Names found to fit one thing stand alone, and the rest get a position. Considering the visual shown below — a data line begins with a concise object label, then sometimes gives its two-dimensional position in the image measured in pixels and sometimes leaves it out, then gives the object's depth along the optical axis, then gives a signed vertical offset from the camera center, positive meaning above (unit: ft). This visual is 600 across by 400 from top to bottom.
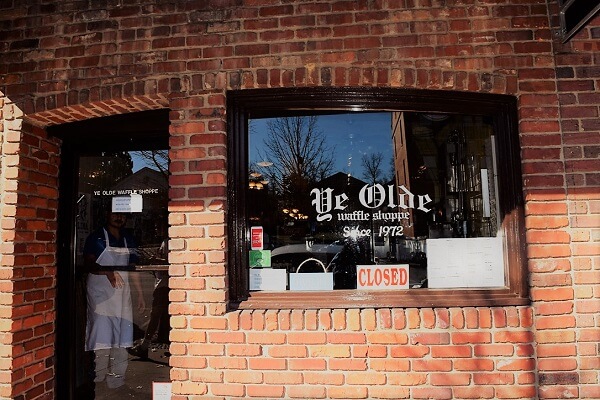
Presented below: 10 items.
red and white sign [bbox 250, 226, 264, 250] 10.39 +0.18
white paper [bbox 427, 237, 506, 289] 9.91 -0.49
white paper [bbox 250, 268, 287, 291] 10.27 -0.78
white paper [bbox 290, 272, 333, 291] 10.28 -0.85
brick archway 10.27 +0.25
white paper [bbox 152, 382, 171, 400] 11.51 -3.76
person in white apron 12.13 -1.39
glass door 11.94 -0.69
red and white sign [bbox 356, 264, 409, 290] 10.09 -0.78
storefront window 10.03 +1.05
